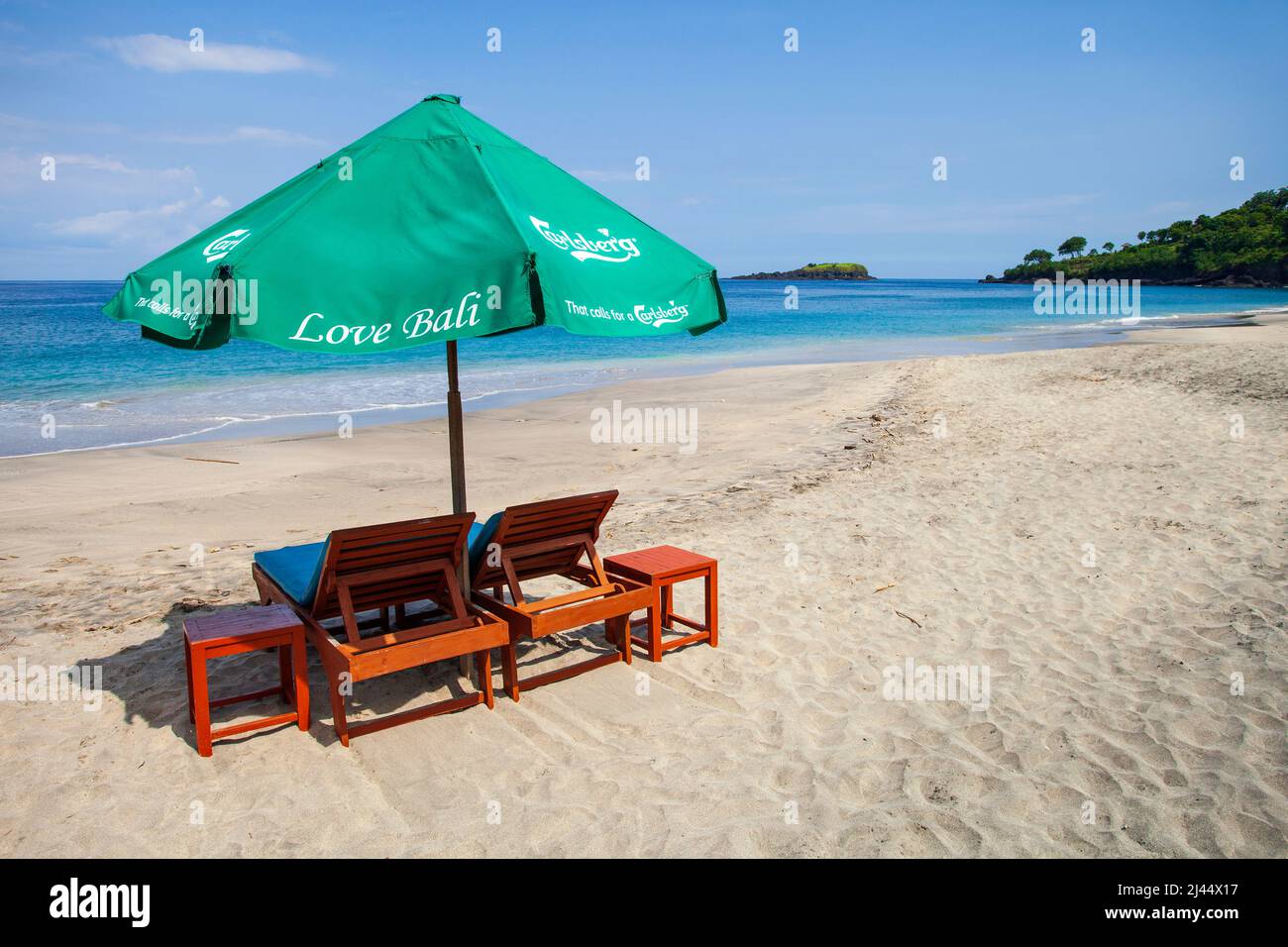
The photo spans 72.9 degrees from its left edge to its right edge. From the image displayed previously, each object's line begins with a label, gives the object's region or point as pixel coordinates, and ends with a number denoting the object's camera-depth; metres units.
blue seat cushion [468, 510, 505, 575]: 4.62
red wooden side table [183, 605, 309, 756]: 3.82
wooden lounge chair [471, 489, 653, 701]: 4.48
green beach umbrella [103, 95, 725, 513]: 3.32
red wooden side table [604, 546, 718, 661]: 4.96
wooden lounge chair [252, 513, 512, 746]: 3.93
